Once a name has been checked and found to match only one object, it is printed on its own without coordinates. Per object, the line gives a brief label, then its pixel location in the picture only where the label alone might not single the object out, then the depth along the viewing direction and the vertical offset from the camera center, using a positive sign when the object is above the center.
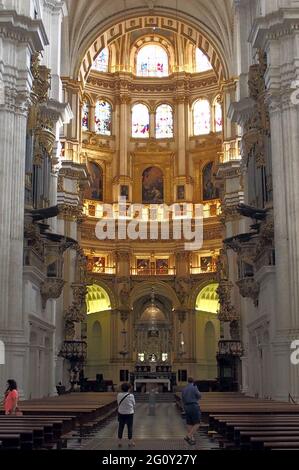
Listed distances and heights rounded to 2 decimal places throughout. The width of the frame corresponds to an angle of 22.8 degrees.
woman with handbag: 15.14 -0.72
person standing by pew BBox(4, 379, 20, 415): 14.09 -0.56
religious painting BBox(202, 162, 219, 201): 49.62 +11.69
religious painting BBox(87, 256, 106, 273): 48.75 +7.01
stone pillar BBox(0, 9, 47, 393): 22.64 +6.23
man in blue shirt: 16.17 -0.74
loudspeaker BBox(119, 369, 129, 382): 47.19 -0.23
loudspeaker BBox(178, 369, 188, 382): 47.24 -0.26
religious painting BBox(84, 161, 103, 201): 49.68 +11.99
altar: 40.31 -0.59
